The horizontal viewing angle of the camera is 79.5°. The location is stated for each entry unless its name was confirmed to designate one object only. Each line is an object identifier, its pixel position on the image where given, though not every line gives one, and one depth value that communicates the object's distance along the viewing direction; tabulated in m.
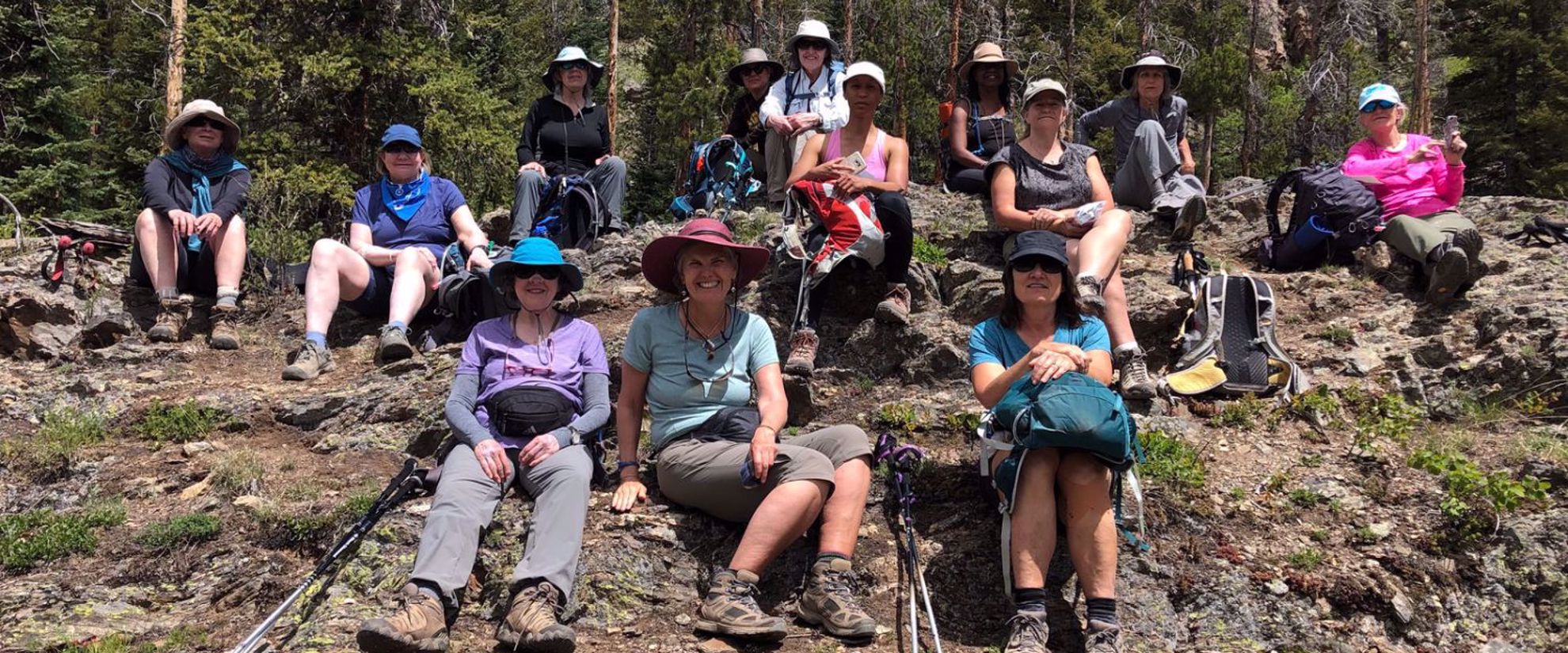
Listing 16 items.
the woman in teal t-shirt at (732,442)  4.05
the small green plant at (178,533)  4.75
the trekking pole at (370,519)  3.70
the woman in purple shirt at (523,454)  3.72
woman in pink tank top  6.39
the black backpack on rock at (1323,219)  7.41
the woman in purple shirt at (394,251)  6.80
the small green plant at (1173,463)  5.09
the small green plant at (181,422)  6.11
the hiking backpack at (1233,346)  6.14
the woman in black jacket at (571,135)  8.78
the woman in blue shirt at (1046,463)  3.93
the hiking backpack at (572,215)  8.57
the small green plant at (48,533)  4.65
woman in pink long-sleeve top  6.77
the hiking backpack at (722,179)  9.52
